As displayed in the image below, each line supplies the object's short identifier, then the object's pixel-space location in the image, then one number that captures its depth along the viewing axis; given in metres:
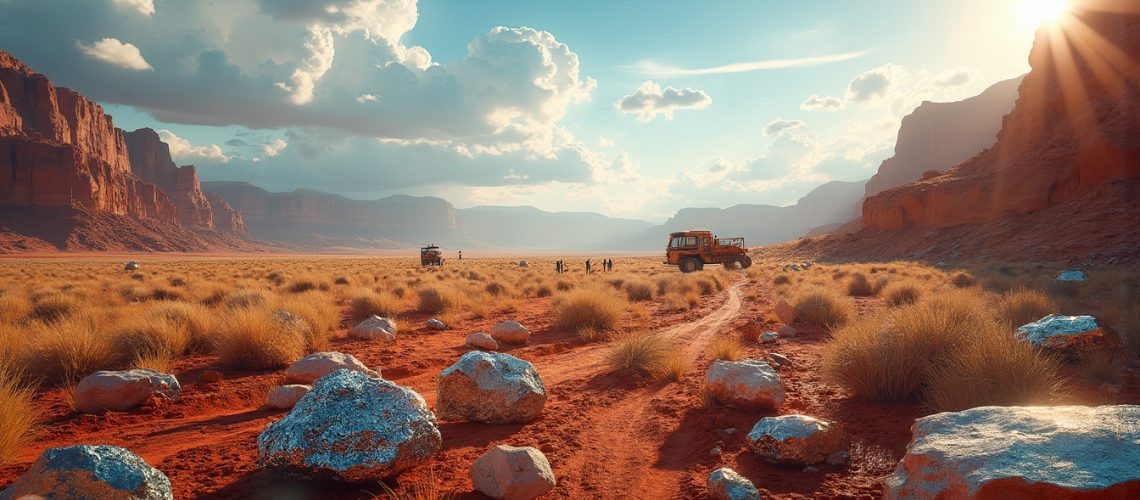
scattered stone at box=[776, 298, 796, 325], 11.63
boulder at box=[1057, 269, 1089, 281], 15.15
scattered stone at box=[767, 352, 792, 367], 7.51
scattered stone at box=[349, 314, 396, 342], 9.91
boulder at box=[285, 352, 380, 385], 6.40
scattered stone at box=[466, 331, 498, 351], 9.12
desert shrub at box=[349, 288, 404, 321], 12.88
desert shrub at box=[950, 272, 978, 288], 17.38
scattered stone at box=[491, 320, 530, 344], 9.98
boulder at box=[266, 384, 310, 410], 5.59
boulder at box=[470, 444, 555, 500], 3.46
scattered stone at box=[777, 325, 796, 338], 9.96
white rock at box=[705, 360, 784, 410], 5.38
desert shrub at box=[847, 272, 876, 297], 17.55
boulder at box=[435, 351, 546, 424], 5.05
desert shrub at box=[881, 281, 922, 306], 13.48
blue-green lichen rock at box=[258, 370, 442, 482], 3.38
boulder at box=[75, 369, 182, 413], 5.41
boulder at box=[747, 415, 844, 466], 3.99
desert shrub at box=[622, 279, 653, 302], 17.88
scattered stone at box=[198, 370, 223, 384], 6.74
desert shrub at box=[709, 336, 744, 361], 7.79
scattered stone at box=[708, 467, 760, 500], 3.42
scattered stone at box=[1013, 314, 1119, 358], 6.14
